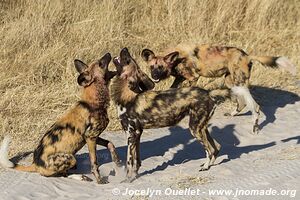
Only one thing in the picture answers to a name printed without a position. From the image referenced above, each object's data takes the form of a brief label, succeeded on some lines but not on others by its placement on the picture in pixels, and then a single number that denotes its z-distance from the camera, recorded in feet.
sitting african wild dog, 34.19
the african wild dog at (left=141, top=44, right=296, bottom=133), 46.70
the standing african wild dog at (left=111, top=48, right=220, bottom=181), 35.68
